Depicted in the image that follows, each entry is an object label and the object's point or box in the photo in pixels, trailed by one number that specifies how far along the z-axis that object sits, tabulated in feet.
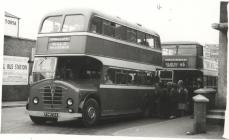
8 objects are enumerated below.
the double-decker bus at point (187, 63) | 62.85
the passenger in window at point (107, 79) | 40.16
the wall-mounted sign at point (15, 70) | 63.23
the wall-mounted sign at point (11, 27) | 76.79
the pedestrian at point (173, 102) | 49.29
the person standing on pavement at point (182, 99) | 50.06
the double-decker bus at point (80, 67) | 36.73
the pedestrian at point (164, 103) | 49.10
